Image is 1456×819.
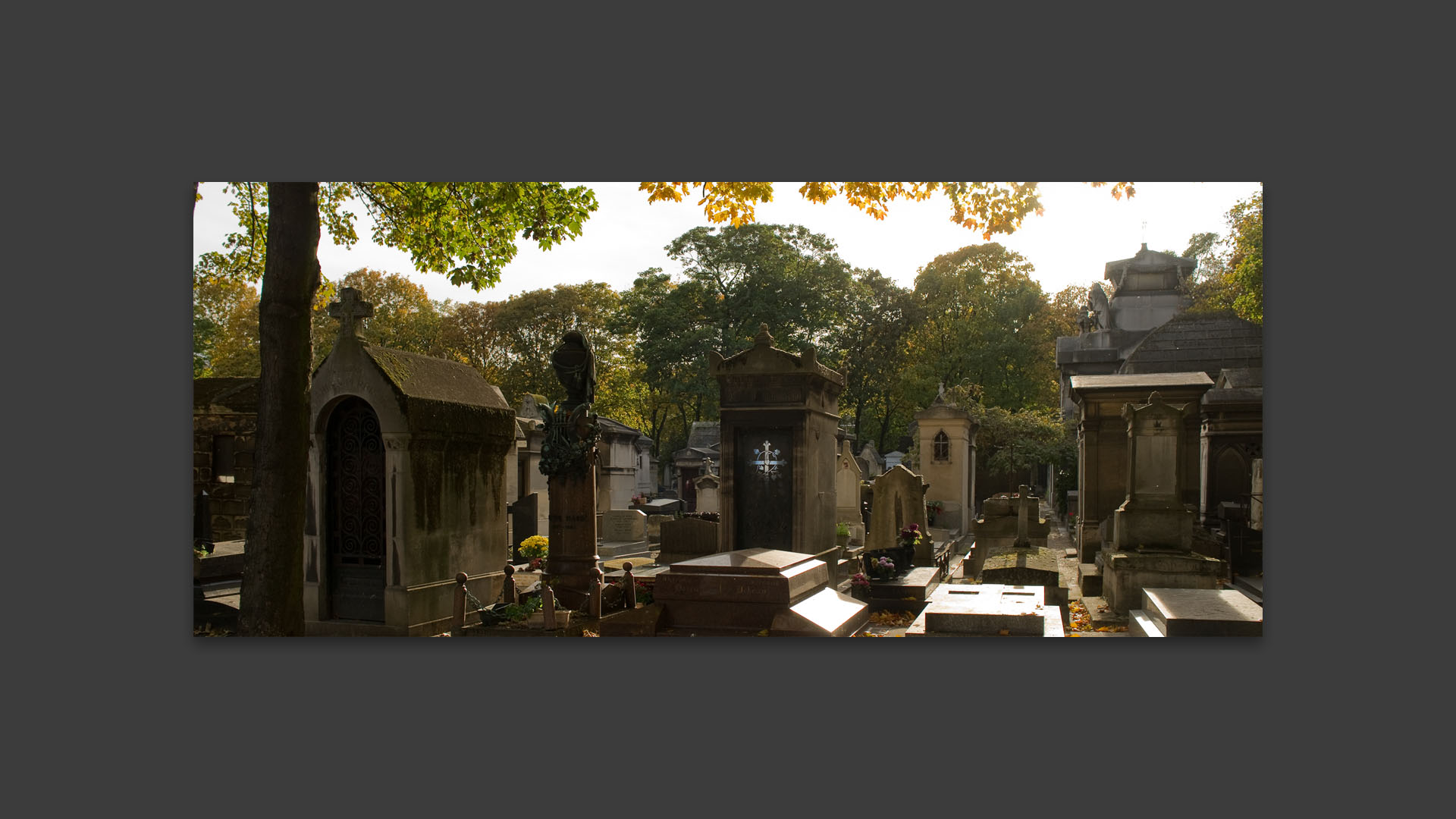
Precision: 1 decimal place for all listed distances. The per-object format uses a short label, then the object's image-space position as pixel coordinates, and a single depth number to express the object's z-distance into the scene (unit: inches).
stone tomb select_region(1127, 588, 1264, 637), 235.0
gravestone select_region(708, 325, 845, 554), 387.2
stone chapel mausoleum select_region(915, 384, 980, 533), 707.4
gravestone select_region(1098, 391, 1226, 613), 303.1
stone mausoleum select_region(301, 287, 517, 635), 277.0
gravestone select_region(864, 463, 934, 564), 442.9
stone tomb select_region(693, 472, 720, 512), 661.3
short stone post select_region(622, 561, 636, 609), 280.8
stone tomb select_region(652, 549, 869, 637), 259.6
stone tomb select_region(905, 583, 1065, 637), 242.8
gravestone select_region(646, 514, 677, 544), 605.3
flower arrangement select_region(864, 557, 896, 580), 334.3
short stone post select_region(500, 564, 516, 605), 289.1
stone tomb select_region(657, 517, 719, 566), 447.8
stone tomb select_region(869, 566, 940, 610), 330.6
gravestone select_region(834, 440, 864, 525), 577.3
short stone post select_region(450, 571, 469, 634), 273.0
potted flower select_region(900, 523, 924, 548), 382.3
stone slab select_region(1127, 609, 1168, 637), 252.5
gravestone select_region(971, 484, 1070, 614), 342.3
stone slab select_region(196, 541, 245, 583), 292.5
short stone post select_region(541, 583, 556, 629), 262.8
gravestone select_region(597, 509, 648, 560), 550.9
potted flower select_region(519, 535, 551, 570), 390.3
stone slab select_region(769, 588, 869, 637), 251.9
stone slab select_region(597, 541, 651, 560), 512.7
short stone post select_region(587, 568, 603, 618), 273.7
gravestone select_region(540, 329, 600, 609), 303.9
